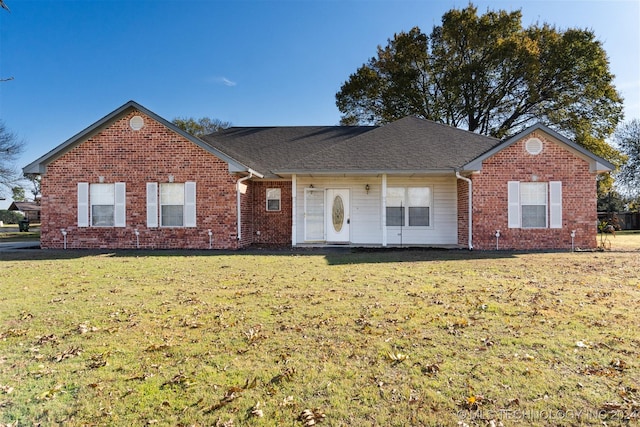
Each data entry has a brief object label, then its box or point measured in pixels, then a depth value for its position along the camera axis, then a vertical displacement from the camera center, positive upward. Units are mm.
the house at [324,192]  12852 +996
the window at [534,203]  12938 +516
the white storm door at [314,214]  14711 +185
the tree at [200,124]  39938 +10519
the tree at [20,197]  62712 +4004
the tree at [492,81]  27109 +10791
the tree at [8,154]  33000 +5916
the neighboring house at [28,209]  50747 +1606
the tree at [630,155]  32969 +5615
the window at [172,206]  13438 +475
